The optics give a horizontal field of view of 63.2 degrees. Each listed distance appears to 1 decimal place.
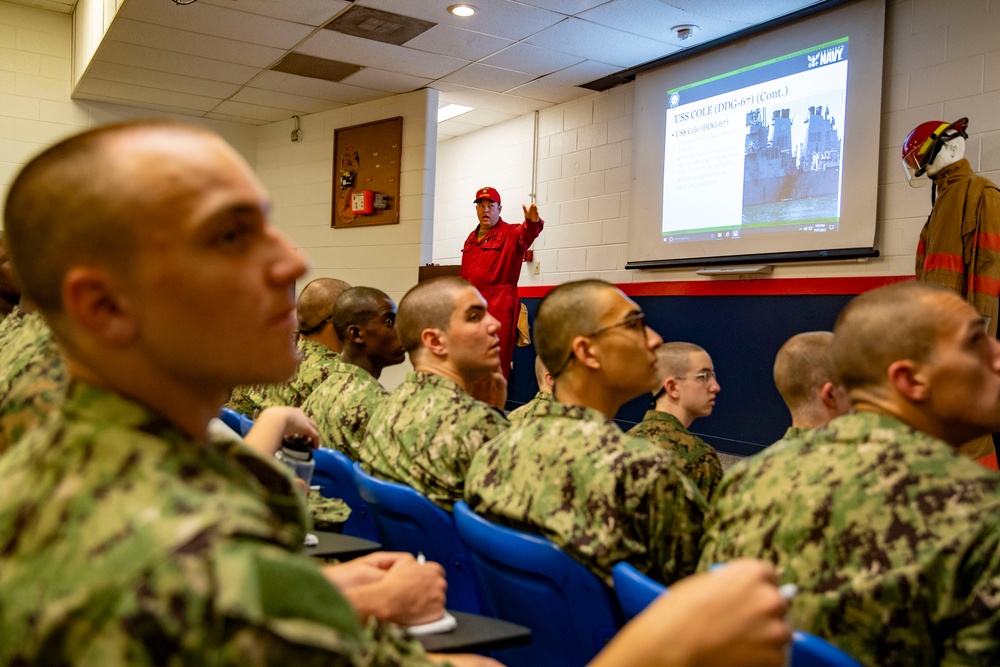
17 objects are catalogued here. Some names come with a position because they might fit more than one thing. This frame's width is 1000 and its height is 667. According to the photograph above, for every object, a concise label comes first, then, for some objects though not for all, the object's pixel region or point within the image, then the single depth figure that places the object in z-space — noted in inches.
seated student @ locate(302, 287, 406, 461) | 115.0
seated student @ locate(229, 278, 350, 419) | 142.5
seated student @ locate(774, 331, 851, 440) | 89.8
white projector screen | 181.9
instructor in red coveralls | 235.9
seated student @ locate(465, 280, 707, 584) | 58.6
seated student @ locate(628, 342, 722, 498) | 110.6
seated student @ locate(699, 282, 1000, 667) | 42.7
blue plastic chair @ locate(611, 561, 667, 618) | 46.8
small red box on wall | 272.2
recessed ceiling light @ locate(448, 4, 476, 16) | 190.5
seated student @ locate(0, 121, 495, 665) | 20.0
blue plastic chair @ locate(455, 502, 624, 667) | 55.8
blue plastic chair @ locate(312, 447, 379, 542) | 95.3
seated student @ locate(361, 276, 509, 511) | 86.2
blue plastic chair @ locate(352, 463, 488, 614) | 74.3
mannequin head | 150.9
